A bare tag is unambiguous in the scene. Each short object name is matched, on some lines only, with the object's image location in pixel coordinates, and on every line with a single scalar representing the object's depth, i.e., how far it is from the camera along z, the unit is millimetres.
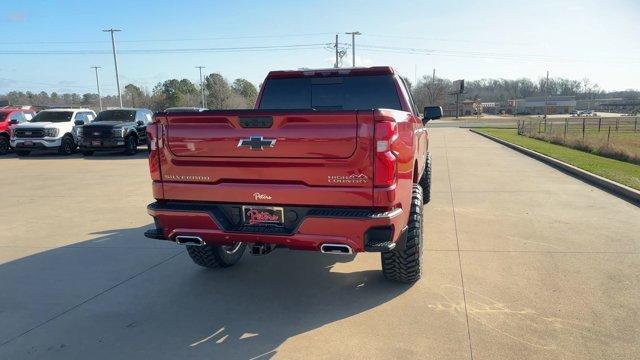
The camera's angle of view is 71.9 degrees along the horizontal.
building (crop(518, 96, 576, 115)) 134250
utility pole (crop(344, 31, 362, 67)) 59750
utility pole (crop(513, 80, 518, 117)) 130750
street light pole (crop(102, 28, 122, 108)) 48131
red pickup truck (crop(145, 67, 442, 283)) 3230
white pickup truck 16719
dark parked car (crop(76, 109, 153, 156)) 16531
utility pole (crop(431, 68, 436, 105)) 107625
